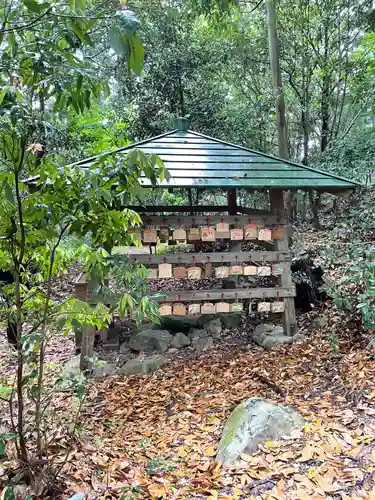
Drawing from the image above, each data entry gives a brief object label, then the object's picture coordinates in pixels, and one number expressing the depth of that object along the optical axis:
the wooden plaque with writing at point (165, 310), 4.43
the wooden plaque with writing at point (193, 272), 4.54
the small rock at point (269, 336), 4.68
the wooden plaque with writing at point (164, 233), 4.48
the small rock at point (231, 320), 5.44
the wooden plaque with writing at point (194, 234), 4.48
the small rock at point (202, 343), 4.94
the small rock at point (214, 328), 5.21
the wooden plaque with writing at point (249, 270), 4.63
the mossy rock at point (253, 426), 2.53
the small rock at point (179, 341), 4.98
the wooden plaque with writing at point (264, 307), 4.70
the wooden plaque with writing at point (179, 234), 4.45
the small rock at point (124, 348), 4.87
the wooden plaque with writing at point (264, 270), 4.65
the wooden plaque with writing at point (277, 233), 4.75
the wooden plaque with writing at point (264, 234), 4.64
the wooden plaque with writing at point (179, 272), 4.54
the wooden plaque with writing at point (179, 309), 4.46
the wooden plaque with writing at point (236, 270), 4.62
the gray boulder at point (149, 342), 4.86
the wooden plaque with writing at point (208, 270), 5.30
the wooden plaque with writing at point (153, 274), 4.39
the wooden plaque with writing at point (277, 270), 4.76
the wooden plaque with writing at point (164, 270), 4.44
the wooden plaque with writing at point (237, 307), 4.77
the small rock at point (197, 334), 5.18
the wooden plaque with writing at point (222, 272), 4.62
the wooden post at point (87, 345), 4.26
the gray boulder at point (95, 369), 4.33
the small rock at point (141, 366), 4.38
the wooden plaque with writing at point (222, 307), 4.59
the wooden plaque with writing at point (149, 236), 4.39
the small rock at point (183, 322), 5.37
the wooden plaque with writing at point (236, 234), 4.59
